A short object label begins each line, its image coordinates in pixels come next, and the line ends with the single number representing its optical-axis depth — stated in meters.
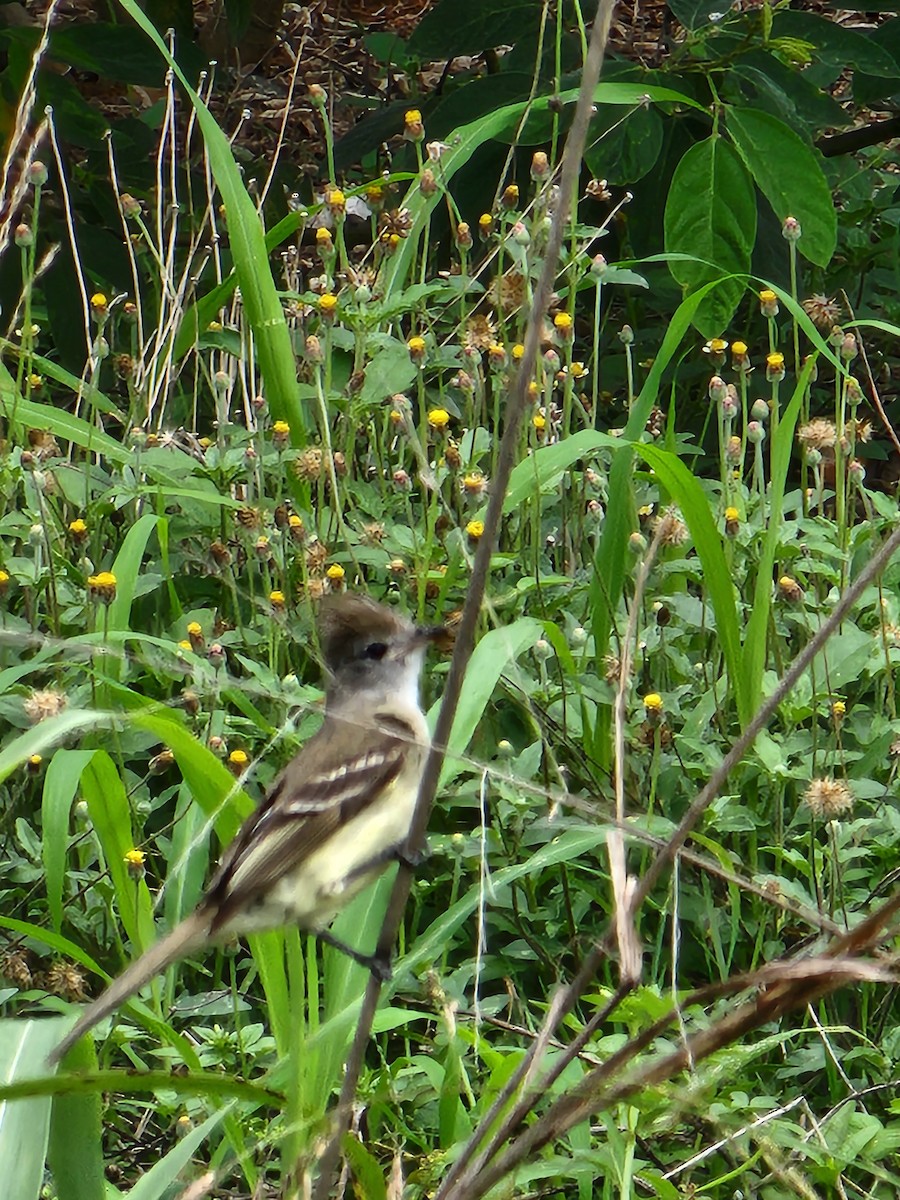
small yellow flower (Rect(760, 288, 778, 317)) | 8.32
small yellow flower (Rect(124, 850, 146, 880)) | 6.33
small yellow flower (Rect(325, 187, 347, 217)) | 8.89
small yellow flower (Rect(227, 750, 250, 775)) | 7.31
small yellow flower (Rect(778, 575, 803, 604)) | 7.60
